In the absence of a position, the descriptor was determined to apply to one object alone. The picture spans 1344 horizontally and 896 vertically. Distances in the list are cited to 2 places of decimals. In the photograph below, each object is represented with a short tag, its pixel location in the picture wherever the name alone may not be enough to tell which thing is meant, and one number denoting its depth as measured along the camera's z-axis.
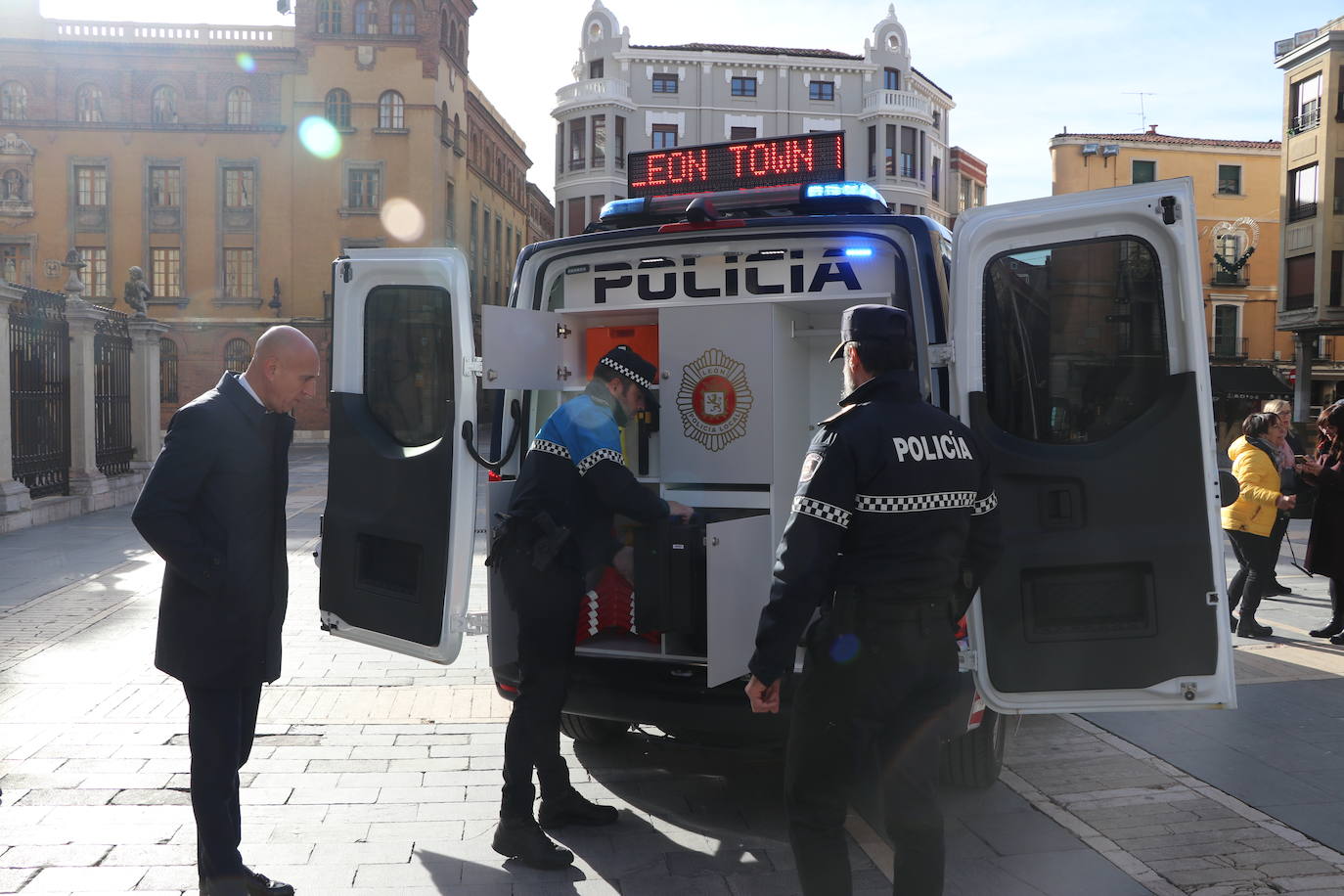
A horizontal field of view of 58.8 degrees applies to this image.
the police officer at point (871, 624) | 3.18
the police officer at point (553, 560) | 4.23
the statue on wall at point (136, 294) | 19.92
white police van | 3.96
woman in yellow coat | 8.25
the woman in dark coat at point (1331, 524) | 8.06
